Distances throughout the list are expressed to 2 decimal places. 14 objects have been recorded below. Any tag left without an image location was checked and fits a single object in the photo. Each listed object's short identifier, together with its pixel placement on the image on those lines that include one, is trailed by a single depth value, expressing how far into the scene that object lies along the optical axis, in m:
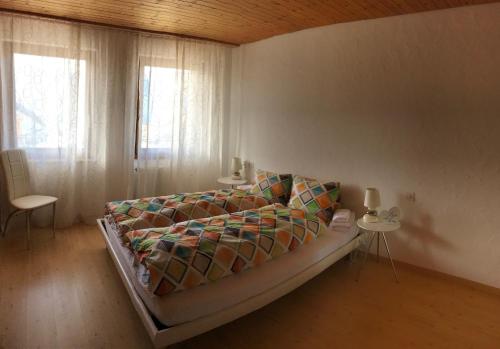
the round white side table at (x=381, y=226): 3.06
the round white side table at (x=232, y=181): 4.57
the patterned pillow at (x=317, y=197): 3.48
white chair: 3.46
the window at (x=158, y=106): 4.47
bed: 1.93
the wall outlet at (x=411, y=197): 3.27
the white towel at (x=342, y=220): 3.26
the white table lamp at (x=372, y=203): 3.19
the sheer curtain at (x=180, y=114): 4.51
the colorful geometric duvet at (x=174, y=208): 2.89
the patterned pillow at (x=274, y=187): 3.89
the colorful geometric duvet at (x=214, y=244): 2.05
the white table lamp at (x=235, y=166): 4.73
